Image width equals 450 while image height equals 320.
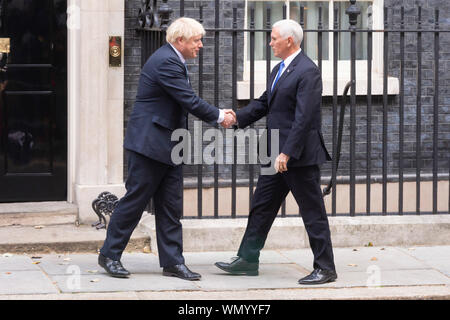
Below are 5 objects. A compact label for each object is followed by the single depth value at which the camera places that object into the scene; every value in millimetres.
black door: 8836
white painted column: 8633
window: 9812
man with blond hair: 6922
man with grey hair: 6832
